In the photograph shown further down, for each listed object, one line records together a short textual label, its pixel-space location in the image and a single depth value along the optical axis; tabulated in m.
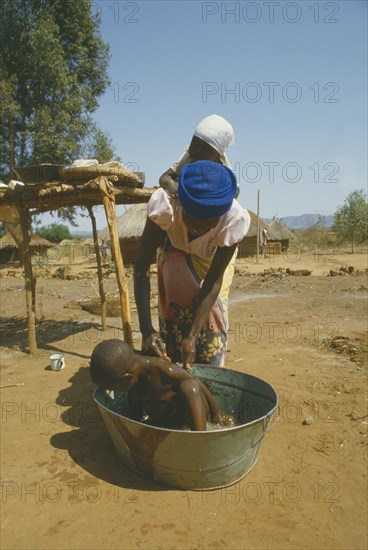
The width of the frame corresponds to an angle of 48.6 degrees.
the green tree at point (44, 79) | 12.56
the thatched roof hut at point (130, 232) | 16.72
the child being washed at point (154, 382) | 2.22
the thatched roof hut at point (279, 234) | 25.19
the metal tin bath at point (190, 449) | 2.04
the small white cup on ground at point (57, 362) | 4.59
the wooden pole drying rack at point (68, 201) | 4.04
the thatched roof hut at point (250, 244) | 22.20
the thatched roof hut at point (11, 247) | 19.91
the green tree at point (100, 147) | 14.29
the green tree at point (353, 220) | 25.55
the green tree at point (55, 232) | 40.00
